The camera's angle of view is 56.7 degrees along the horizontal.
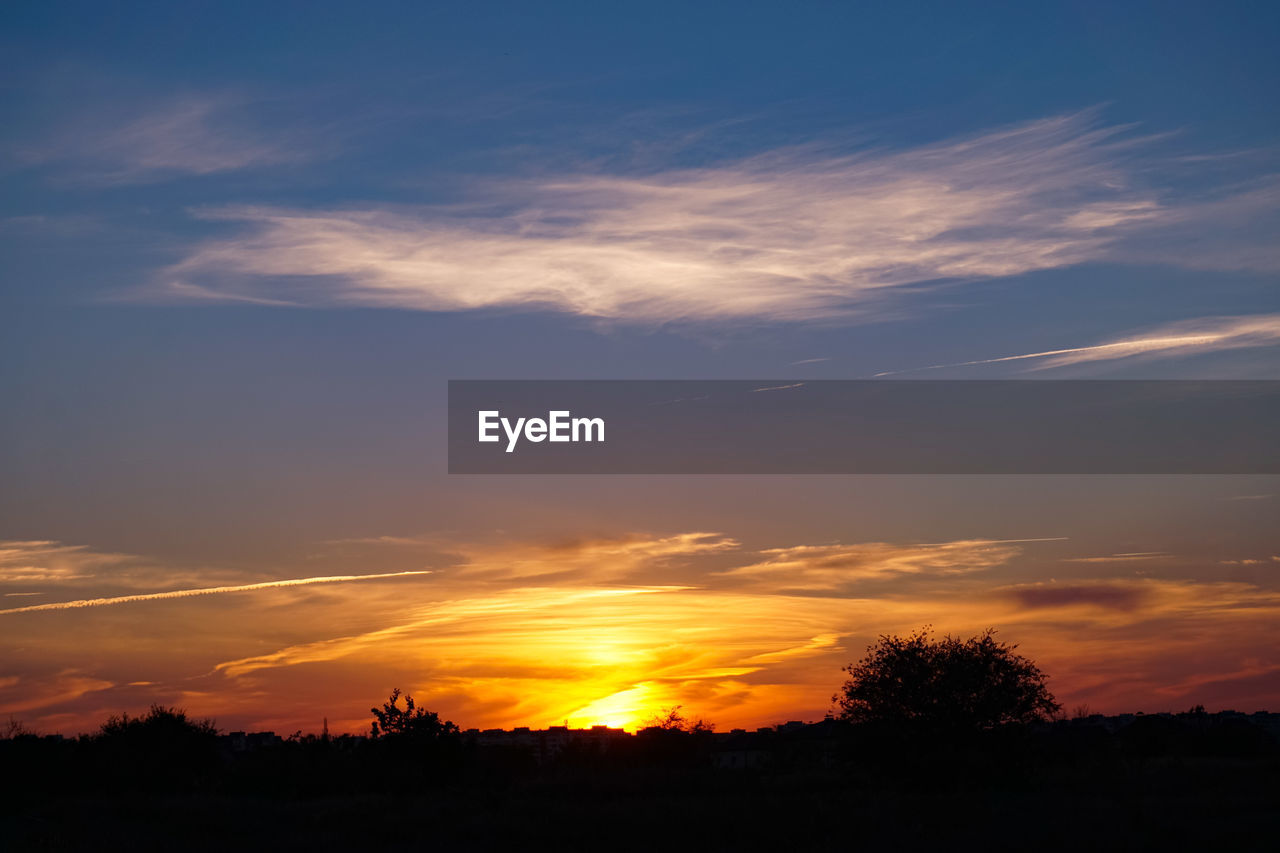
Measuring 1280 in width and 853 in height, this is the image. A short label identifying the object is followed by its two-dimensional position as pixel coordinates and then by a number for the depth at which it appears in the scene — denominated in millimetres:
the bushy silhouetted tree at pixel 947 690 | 42969
